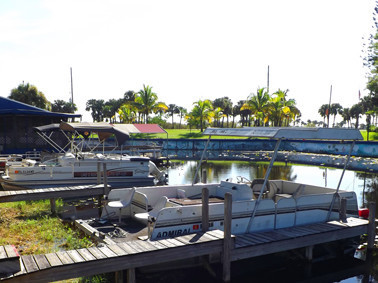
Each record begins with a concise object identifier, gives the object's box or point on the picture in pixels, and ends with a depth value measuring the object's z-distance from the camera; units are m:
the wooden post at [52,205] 14.30
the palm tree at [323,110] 104.49
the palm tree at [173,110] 101.97
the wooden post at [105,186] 14.70
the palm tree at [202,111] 63.22
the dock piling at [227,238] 8.38
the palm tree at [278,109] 54.85
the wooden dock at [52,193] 12.62
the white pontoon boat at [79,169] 18.16
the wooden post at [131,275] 7.48
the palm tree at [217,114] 69.21
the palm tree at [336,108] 107.00
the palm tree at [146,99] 57.31
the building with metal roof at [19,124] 28.56
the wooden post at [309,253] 10.60
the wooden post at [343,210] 11.46
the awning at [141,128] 34.97
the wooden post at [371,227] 10.95
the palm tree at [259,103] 56.06
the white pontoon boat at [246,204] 9.36
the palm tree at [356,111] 95.30
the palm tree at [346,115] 103.62
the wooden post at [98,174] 16.94
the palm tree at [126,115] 63.83
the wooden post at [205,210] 8.90
